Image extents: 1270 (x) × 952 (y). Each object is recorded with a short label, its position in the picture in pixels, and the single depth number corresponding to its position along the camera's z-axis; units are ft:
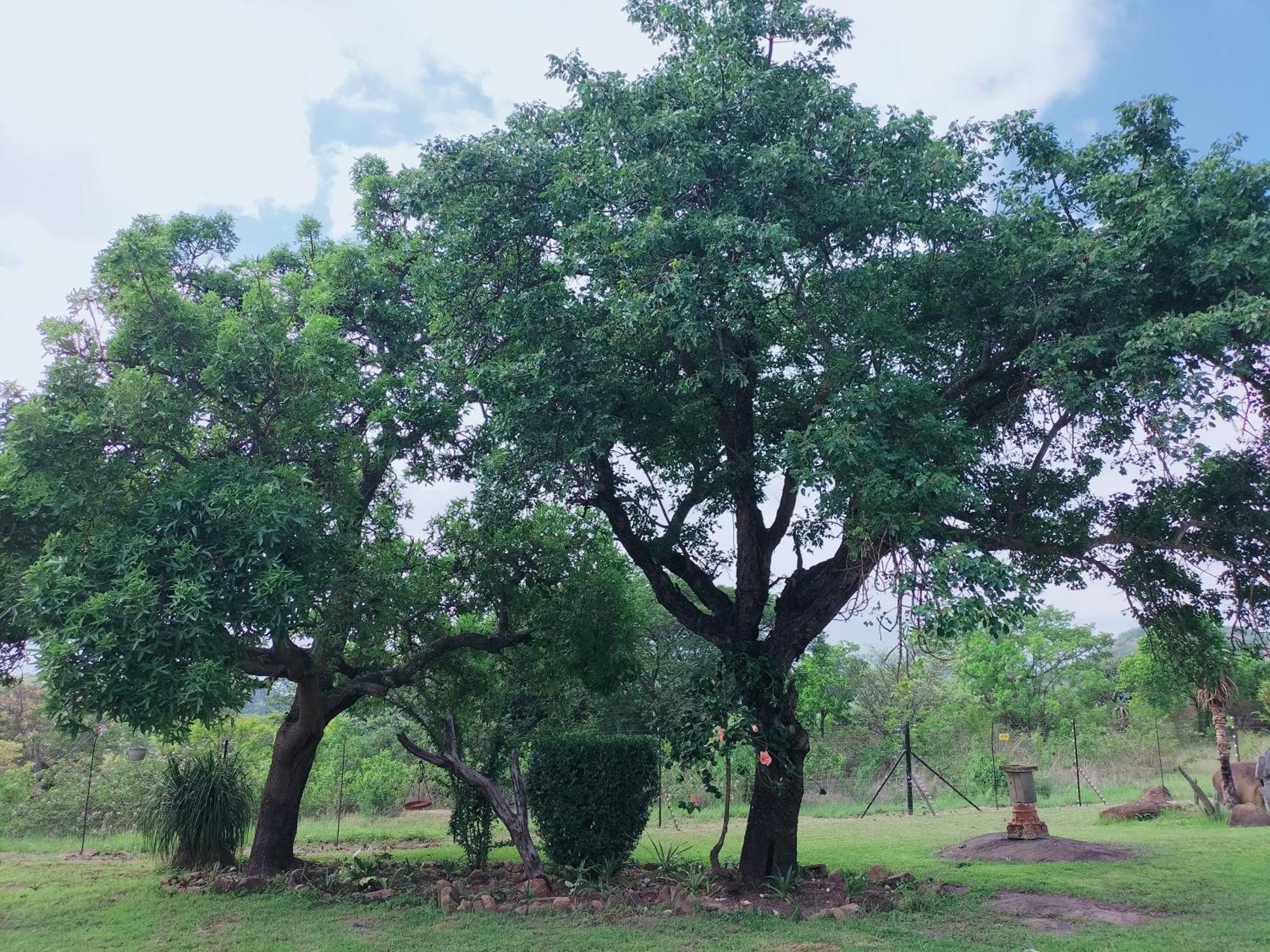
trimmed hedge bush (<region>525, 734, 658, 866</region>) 33.35
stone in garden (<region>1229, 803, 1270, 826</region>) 42.06
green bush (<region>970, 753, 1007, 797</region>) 65.26
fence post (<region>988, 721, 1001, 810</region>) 74.65
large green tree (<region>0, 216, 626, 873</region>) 21.74
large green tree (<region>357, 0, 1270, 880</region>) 22.62
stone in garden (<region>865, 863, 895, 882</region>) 30.42
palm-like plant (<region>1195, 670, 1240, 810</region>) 45.80
